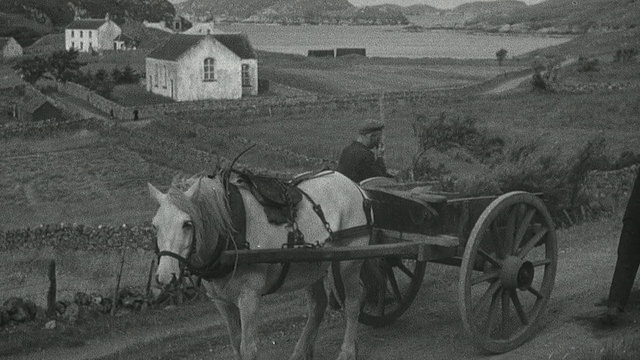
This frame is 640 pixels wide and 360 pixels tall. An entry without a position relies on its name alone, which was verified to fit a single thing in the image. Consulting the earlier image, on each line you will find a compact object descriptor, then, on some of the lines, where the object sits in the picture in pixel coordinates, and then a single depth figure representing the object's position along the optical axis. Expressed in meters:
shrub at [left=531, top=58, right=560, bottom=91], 62.59
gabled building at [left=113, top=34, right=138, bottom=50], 116.25
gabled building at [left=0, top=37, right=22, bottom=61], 107.12
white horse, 7.54
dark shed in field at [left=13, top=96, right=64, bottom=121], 54.09
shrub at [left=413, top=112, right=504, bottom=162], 32.28
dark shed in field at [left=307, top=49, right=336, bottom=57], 121.75
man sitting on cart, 10.84
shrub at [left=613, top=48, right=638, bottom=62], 78.38
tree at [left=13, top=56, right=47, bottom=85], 74.69
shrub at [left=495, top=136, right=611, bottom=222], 18.67
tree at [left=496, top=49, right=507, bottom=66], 108.31
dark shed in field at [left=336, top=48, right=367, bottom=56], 126.81
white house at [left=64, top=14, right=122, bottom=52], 117.06
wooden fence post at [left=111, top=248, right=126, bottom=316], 12.84
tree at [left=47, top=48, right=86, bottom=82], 71.25
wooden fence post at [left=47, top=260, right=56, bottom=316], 12.83
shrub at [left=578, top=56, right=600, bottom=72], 73.19
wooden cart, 9.22
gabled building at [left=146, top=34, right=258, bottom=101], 61.28
